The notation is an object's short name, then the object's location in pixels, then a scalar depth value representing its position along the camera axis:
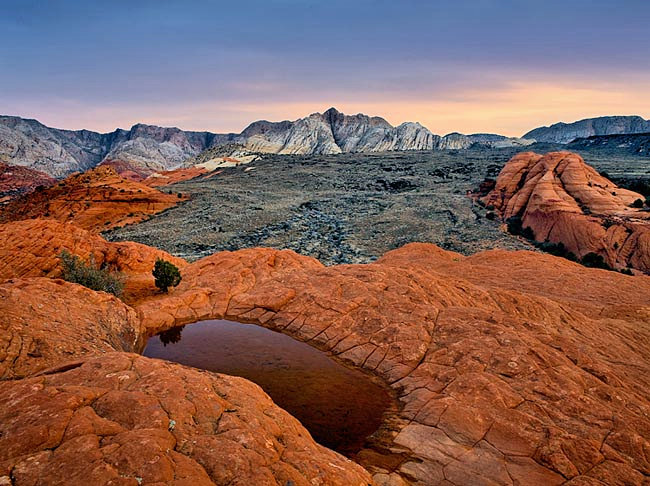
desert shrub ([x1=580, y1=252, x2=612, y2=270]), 33.62
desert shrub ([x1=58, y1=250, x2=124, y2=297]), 16.91
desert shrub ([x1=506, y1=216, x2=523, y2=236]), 44.53
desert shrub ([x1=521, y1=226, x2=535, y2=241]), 42.82
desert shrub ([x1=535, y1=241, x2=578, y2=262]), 37.06
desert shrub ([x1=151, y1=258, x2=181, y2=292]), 17.92
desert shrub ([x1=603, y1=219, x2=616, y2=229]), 36.47
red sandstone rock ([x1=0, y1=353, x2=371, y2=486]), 5.29
